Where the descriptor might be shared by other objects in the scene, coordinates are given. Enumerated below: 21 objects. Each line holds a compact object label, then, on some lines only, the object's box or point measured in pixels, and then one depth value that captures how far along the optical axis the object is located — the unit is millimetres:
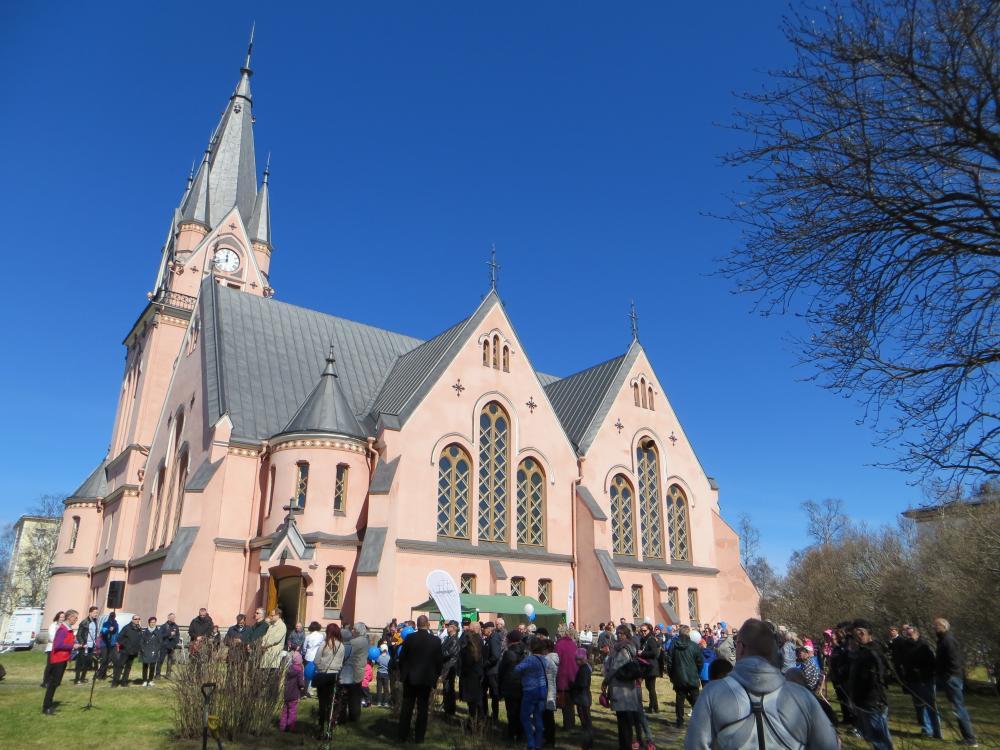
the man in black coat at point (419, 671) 11727
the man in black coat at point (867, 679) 10196
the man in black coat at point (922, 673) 12094
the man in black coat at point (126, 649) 18188
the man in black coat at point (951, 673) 11572
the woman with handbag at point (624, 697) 10883
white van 38688
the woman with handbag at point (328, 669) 11992
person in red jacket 13977
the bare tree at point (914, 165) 8305
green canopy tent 25141
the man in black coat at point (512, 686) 12133
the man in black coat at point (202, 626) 19061
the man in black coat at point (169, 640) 18984
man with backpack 4113
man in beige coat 12680
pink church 26516
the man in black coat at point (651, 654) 13094
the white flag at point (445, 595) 22281
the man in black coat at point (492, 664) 13328
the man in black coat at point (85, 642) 18403
